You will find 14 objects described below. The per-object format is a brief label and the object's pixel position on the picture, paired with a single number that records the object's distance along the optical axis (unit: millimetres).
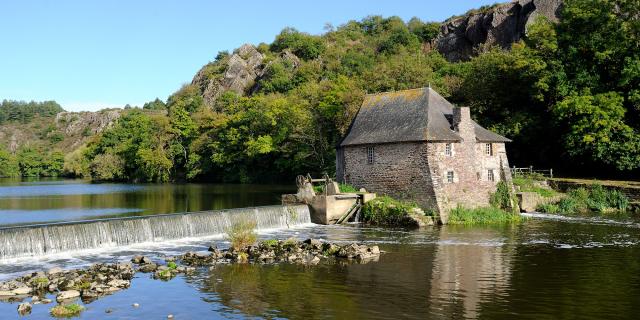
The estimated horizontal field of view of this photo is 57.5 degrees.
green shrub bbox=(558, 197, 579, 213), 41406
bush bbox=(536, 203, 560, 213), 41281
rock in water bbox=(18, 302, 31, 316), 17000
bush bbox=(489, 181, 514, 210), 38500
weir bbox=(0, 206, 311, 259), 25297
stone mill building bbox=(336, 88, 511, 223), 36062
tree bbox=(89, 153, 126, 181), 102312
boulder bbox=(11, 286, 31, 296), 19103
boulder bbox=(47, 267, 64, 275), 21234
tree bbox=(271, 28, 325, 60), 133125
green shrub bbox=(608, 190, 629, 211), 41197
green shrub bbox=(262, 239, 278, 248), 26938
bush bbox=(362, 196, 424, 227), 35344
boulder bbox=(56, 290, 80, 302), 18352
